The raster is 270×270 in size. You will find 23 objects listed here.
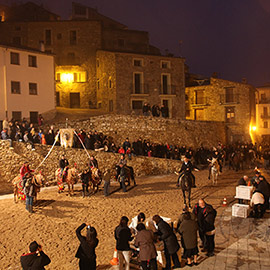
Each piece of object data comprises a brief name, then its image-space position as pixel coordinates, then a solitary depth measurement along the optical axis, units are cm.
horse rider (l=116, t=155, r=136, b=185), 1558
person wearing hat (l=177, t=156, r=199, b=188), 1306
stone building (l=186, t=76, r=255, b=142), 3538
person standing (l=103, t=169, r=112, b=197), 1476
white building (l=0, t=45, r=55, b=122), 2462
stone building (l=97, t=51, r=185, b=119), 3225
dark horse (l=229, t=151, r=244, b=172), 2109
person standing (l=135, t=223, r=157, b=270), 685
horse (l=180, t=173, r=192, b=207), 1298
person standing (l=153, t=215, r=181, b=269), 715
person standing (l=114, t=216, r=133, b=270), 714
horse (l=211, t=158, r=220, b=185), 1689
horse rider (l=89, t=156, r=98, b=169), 1591
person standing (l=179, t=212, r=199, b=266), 742
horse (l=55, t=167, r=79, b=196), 1515
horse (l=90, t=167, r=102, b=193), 1549
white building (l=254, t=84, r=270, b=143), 4306
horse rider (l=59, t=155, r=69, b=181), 1522
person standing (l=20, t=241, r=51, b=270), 593
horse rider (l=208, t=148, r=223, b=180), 1752
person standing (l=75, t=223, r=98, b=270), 668
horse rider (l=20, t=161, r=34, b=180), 1366
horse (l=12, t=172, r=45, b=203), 1314
